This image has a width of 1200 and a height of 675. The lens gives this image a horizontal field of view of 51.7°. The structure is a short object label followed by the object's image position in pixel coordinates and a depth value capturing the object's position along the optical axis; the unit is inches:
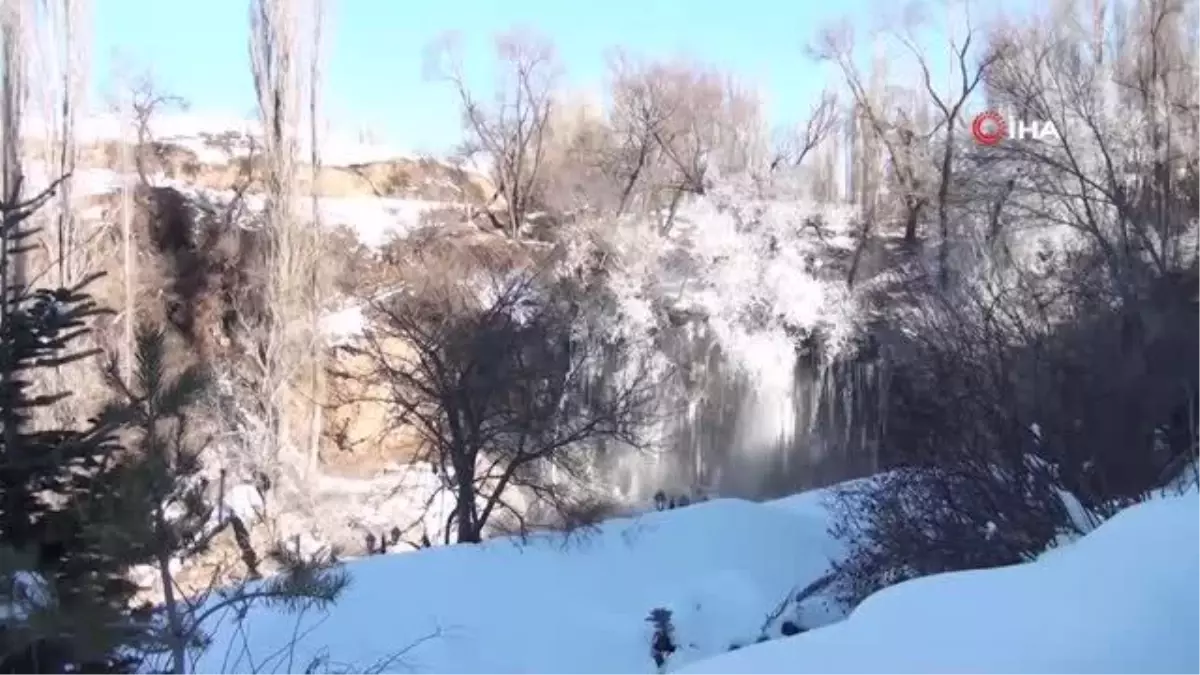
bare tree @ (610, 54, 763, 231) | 1133.1
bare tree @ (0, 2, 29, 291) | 739.7
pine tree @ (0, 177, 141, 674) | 169.9
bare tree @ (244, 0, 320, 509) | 813.9
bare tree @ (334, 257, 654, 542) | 621.6
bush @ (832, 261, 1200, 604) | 413.7
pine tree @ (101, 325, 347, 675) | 186.2
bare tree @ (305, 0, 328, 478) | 838.5
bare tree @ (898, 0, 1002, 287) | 1016.2
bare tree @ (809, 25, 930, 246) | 1072.2
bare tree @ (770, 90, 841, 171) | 1195.9
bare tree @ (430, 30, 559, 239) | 1162.6
